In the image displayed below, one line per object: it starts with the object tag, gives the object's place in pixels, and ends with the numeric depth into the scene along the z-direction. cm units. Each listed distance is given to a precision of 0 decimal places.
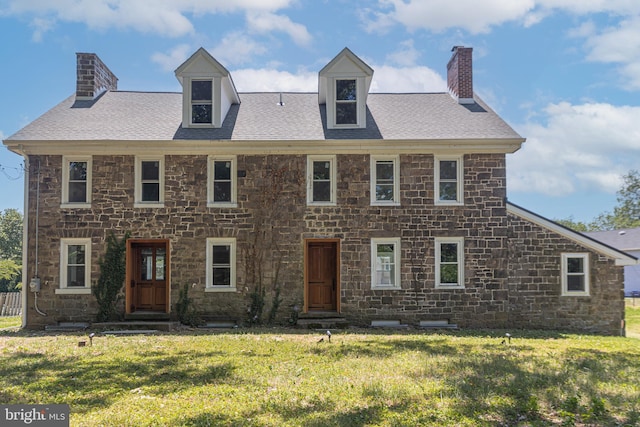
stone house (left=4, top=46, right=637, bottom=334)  1387
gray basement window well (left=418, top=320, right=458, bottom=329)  1379
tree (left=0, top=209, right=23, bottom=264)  4184
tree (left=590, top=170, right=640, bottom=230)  5750
